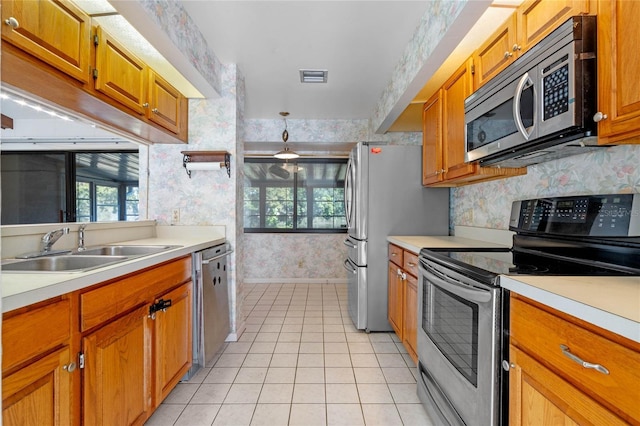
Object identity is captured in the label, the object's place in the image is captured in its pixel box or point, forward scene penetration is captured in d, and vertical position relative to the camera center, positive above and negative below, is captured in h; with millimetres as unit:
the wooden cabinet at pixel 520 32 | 1239 +831
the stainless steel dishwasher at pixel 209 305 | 2096 -671
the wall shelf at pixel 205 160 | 2566 +426
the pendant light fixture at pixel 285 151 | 3994 +772
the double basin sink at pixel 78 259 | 1459 -249
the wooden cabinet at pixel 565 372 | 713 -425
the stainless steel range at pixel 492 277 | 1142 -282
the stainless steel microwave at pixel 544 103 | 1143 +469
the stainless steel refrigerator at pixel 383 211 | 2871 +9
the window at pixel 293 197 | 5164 +244
